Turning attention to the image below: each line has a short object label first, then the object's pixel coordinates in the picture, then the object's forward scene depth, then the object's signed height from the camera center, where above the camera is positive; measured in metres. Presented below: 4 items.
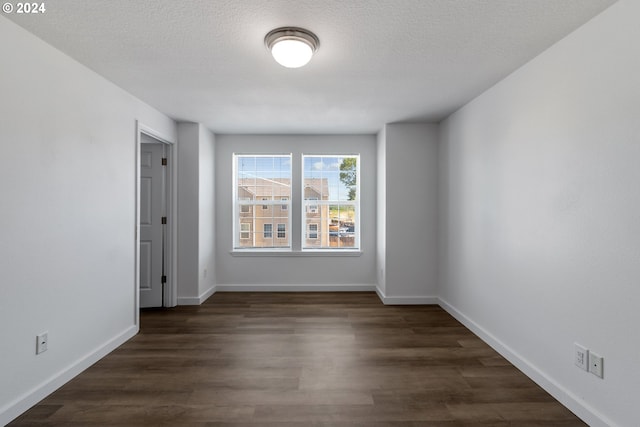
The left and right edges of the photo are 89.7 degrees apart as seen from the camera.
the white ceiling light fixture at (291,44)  2.00 +1.09
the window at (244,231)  4.98 -0.28
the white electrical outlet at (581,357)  1.91 -0.86
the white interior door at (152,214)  4.07 -0.01
